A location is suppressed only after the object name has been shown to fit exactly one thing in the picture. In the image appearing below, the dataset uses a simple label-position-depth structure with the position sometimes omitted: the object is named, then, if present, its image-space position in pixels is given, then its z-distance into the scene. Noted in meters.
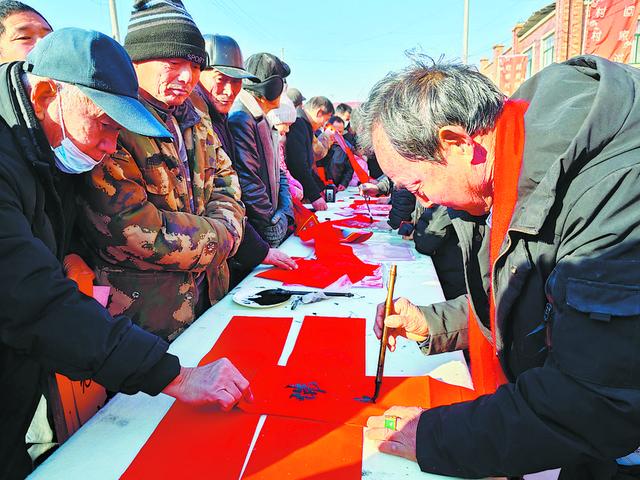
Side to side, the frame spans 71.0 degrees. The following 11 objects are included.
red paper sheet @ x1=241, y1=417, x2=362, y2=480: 0.88
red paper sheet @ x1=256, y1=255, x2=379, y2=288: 2.06
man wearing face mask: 0.91
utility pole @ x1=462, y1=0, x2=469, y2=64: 20.19
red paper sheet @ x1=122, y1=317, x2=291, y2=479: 0.89
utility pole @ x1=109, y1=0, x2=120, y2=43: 12.41
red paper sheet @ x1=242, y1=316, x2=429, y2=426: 1.08
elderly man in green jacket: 1.41
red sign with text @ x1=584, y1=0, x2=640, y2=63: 9.52
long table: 0.91
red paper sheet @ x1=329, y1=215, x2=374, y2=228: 3.37
